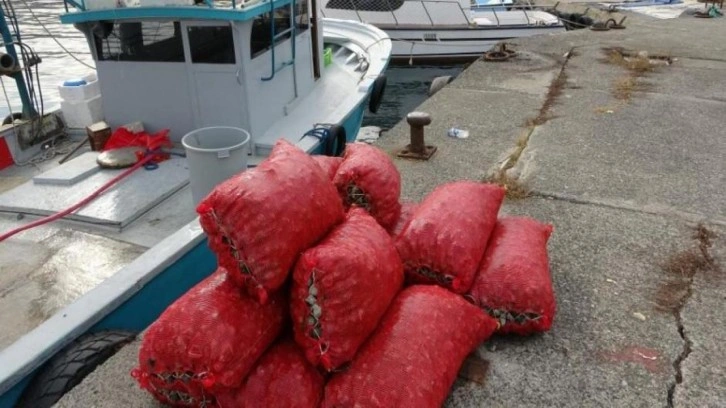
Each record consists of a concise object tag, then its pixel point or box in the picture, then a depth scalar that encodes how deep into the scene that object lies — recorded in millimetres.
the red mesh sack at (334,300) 1980
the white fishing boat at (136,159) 2918
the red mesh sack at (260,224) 2000
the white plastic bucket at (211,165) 3996
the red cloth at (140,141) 5359
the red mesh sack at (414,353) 1975
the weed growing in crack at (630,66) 6680
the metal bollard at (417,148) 4786
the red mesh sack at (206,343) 1956
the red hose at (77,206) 4137
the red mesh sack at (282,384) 1992
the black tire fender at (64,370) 2545
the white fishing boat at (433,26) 14391
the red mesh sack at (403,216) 2977
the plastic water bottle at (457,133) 5316
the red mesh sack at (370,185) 2852
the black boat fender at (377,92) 6961
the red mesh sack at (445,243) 2531
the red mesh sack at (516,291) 2512
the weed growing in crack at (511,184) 4129
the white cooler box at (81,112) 6012
